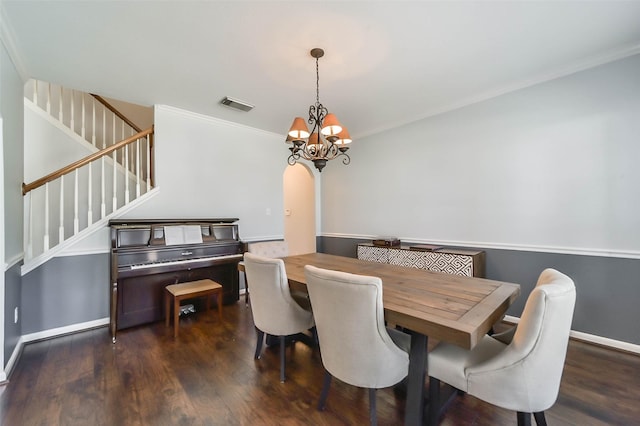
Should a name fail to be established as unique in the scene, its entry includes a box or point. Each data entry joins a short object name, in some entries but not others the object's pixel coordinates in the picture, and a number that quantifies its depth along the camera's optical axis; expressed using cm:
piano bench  267
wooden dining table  118
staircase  271
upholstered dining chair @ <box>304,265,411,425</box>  130
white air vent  319
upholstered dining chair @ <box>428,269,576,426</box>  112
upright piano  271
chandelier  215
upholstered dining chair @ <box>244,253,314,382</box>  188
